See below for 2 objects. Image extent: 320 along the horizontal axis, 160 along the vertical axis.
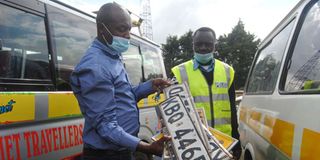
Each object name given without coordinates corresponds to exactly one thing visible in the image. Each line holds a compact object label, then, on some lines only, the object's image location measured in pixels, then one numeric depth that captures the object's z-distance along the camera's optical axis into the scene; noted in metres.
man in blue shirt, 1.60
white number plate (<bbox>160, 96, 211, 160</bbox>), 1.57
